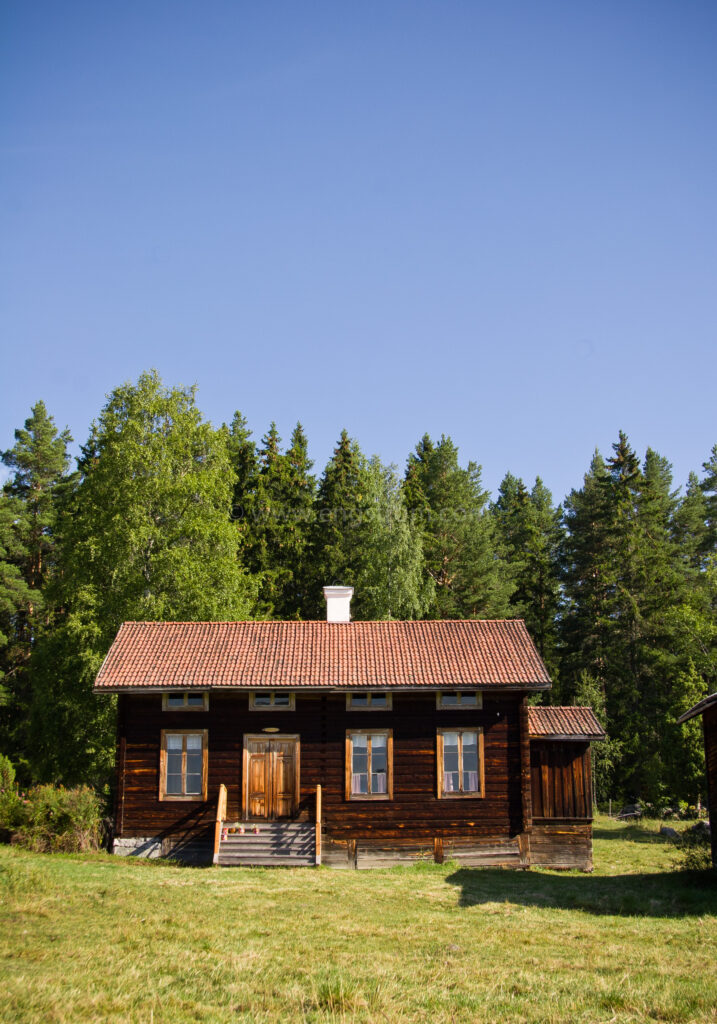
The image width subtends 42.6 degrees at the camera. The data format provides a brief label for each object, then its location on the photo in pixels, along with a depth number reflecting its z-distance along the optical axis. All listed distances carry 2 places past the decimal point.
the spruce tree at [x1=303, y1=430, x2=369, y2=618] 46.19
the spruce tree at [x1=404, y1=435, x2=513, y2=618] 48.31
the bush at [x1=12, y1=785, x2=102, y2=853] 22.11
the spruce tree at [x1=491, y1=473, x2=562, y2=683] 51.50
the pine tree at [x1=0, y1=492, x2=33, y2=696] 41.41
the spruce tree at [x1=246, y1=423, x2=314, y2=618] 46.88
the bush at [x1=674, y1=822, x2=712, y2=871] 20.80
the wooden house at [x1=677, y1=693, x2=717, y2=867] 20.34
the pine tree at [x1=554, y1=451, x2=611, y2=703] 48.72
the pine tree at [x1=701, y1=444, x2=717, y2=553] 56.50
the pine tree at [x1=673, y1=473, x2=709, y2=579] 57.50
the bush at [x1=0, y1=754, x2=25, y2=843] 22.23
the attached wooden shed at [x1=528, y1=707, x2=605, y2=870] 23.50
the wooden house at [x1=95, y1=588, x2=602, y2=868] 22.89
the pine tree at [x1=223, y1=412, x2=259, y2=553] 47.94
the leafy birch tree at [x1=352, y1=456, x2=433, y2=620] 42.34
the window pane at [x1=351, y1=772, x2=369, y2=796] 23.23
